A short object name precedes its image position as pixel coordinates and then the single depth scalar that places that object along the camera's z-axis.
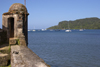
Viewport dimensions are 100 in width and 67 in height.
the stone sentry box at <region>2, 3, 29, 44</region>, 10.42
